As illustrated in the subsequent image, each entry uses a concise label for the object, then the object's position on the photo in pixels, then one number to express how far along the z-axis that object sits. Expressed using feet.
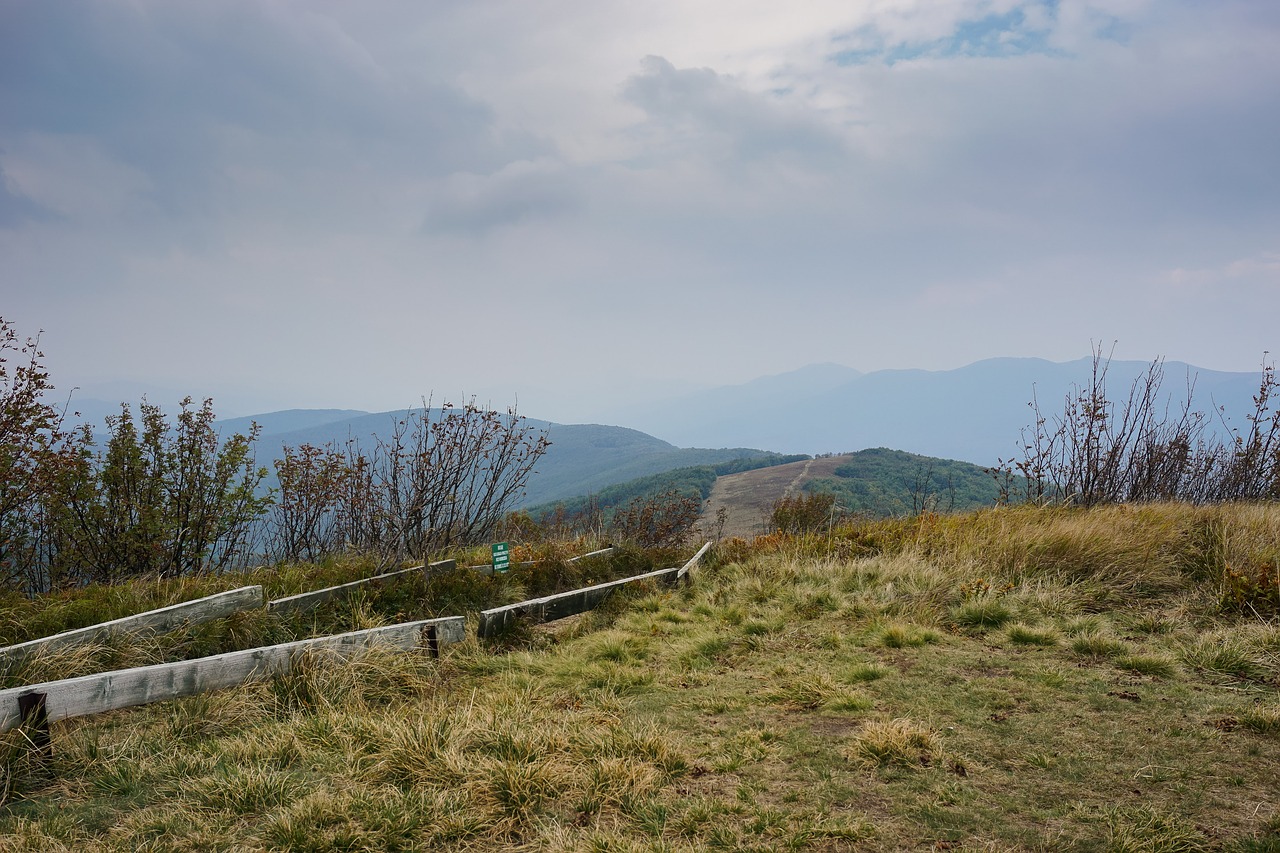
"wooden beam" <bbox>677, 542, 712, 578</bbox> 28.02
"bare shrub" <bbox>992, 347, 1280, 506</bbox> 38.22
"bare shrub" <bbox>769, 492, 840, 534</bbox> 40.11
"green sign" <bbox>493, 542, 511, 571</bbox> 25.39
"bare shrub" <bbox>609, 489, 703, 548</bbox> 45.42
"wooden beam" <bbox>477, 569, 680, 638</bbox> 21.16
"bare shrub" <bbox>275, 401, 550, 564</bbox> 36.17
